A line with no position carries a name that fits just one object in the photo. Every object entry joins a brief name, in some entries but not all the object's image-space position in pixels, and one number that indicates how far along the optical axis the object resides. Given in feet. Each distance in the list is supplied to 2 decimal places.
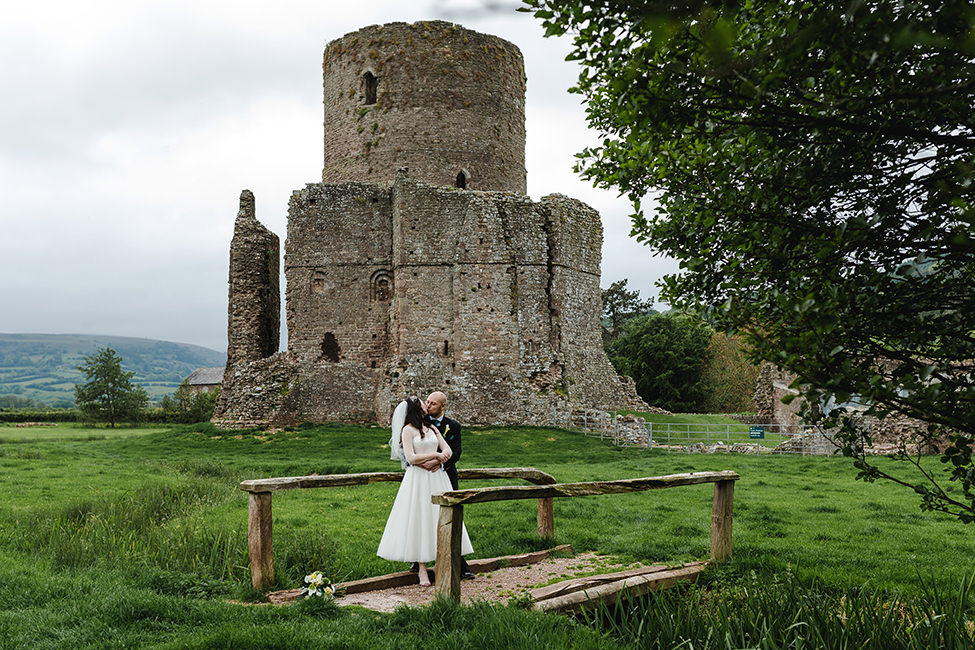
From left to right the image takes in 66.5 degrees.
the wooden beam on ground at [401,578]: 21.59
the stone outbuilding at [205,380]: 272.72
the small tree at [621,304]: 224.53
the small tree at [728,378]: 172.76
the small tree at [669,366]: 162.50
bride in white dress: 23.21
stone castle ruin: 88.43
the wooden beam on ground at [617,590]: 20.20
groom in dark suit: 24.95
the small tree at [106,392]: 161.27
